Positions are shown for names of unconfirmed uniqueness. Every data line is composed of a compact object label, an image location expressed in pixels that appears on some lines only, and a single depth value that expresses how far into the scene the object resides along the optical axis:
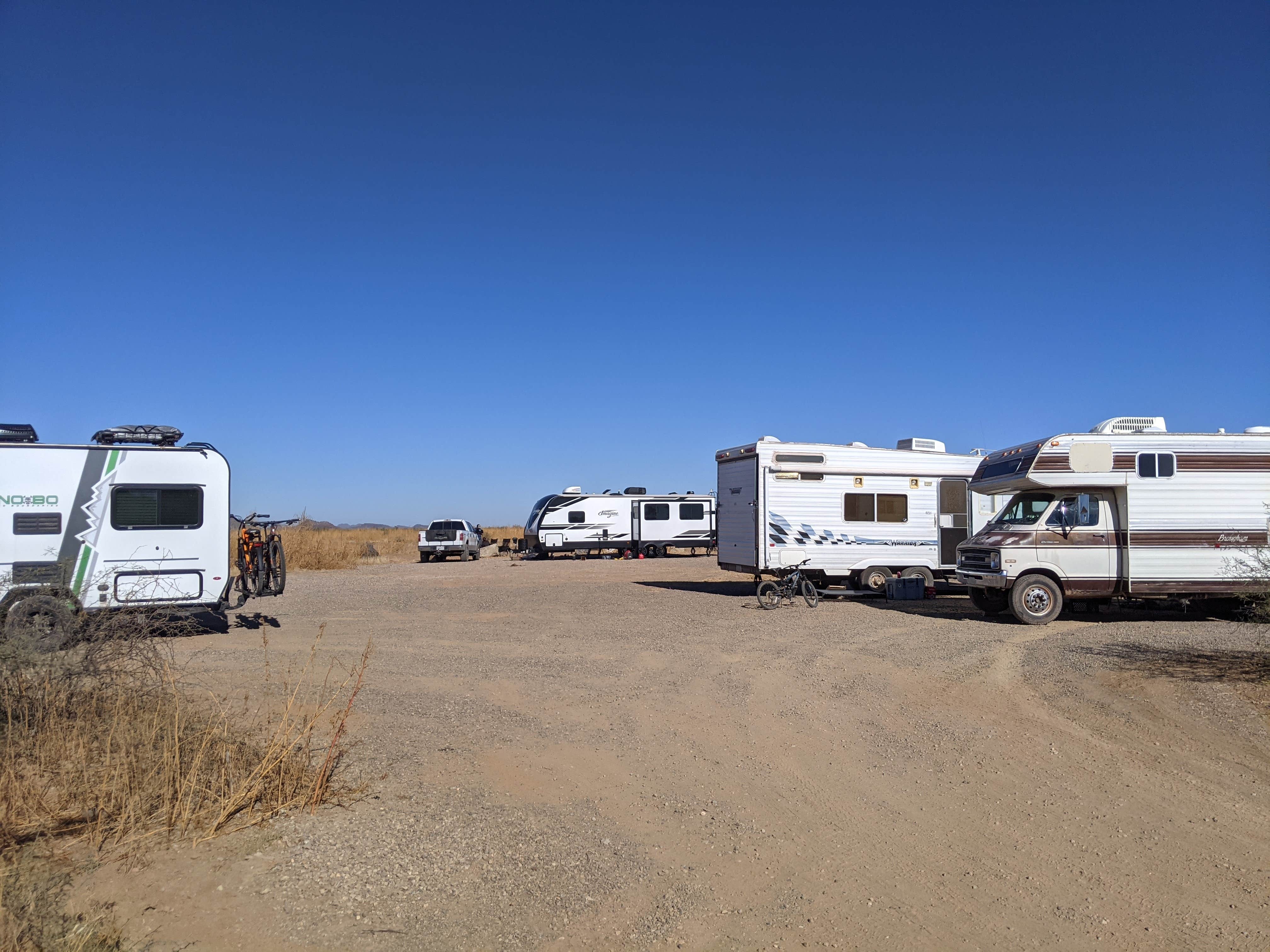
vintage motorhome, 13.47
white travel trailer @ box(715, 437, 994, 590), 17.47
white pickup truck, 34.78
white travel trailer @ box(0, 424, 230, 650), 10.99
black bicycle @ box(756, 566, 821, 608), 16.03
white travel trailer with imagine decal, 33.88
